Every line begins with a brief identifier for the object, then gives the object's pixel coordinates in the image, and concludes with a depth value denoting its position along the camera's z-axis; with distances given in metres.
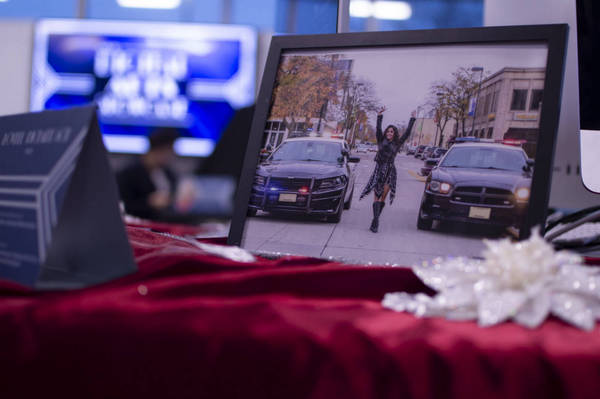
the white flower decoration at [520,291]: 0.40
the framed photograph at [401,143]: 0.67
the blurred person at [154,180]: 3.96
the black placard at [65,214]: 0.47
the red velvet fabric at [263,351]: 0.36
